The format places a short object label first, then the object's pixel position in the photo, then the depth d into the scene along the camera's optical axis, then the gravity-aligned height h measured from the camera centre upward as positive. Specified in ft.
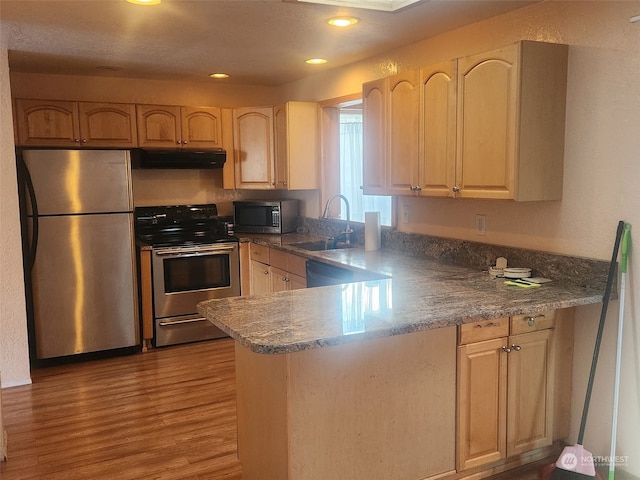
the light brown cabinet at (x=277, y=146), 15.75 +1.03
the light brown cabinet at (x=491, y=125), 8.60 +0.90
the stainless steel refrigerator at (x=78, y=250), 13.53 -1.66
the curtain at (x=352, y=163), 16.80 +0.54
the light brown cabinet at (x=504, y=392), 8.04 -3.14
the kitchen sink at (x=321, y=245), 14.33 -1.66
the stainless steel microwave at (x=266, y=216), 17.01 -1.03
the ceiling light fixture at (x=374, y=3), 9.08 +2.91
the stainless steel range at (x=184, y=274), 15.42 -2.57
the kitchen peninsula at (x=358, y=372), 6.86 -2.52
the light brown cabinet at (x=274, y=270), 13.80 -2.32
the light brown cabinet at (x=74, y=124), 14.25 +1.59
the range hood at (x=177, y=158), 15.76 +0.71
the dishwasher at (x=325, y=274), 11.55 -2.00
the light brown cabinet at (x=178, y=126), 15.79 +1.63
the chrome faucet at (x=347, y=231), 14.35 -1.28
